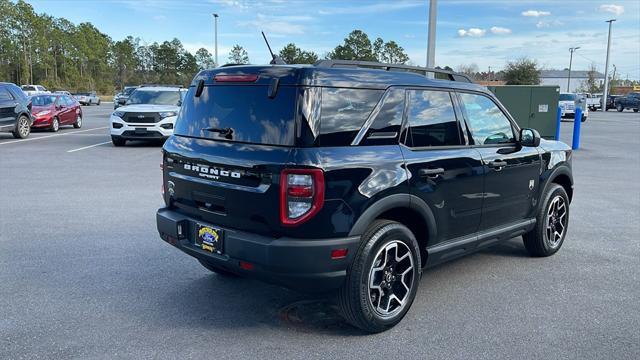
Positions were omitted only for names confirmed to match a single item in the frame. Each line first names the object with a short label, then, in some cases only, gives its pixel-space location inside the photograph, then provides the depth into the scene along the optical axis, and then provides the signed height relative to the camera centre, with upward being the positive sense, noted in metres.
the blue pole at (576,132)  16.39 -0.85
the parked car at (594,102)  55.34 +0.31
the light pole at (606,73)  54.36 +3.28
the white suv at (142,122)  14.99 -0.76
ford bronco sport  3.40 -0.55
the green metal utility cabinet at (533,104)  16.36 -0.02
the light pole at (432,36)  12.36 +1.53
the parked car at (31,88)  51.50 +0.46
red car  19.95 -0.69
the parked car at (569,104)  32.38 +0.03
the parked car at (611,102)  56.97 +0.36
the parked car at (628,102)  52.16 +0.37
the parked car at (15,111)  16.36 -0.58
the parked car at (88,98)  55.12 -0.43
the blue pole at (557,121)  16.75 -0.52
